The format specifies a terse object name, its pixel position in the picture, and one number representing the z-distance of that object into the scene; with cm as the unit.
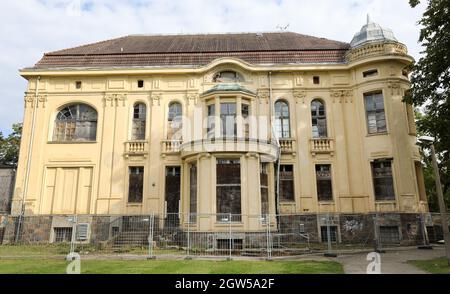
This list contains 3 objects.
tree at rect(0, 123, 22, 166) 3164
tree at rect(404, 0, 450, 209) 1427
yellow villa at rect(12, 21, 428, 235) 1948
